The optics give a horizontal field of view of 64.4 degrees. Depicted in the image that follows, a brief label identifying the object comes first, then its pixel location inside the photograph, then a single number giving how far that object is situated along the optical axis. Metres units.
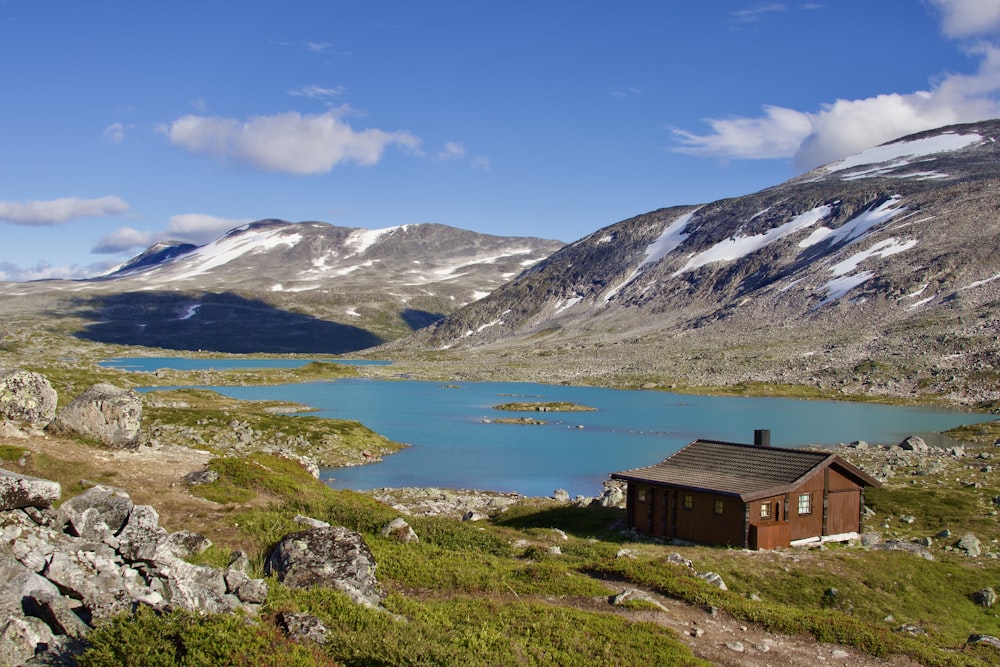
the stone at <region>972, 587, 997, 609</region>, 27.73
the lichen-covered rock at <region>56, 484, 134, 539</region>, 16.58
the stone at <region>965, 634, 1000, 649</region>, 21.44
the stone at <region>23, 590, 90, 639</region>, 12.02
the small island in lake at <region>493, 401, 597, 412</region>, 110.94
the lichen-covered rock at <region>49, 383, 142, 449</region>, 26.94
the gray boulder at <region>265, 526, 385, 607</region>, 17.89
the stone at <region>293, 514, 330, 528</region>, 21.75
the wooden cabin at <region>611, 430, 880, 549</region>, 32.81
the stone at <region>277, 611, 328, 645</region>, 13.84
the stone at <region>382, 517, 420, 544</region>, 24.92
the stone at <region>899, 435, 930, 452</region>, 67.50
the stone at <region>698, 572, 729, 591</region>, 24.36
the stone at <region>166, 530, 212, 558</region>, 18.13
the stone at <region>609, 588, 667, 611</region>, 20.73
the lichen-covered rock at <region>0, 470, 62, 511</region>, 16.04
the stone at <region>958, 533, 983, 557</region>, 34.59
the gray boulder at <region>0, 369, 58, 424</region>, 26.56
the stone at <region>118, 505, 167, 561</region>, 16.08
